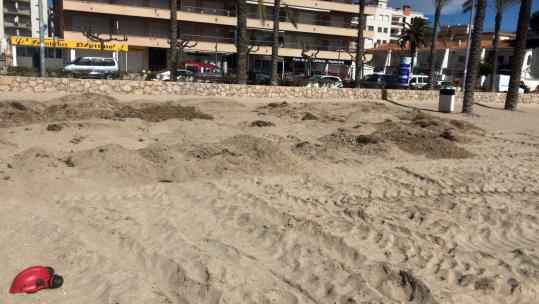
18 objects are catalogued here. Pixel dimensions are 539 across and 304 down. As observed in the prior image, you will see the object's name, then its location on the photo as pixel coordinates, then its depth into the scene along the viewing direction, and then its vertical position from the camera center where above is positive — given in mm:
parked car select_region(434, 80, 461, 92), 39347 -1242
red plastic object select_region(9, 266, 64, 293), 4199 -1957
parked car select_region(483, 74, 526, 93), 41466 -971
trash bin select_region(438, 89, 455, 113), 20422 -1296
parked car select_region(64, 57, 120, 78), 29453 -702
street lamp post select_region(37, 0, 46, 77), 20794 +503
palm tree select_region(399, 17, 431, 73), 61750 +4196
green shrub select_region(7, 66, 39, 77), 18641 -851
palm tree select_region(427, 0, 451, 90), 33344 +2743
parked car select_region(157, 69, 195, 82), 24538 -1021
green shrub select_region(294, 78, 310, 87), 24250 -981
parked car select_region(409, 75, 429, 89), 41400 -982
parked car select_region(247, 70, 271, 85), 27945 -1034
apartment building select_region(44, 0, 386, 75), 46875 +2911
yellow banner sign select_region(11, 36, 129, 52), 43625 +646
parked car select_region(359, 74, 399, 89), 28038 -991
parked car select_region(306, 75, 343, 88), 24975 -1035
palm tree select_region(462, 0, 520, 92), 36969 +4103
